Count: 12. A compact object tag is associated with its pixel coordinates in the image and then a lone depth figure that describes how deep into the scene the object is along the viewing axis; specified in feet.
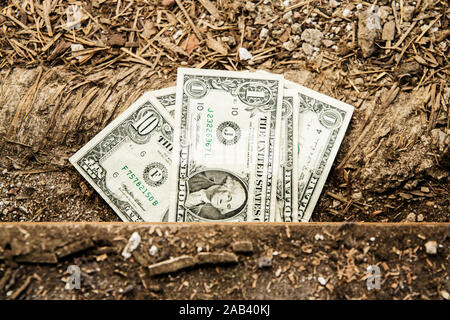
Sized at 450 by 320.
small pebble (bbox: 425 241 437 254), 2.26
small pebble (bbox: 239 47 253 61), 2.46
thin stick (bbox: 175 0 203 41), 2.47
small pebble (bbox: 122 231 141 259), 2.25
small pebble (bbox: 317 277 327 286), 2.25
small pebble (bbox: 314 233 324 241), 2.26
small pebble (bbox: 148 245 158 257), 2.25
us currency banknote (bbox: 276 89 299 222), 2.44
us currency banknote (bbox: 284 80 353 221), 2.44
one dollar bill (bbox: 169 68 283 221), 2.43
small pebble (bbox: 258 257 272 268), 2.25
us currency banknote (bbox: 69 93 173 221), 2.44
